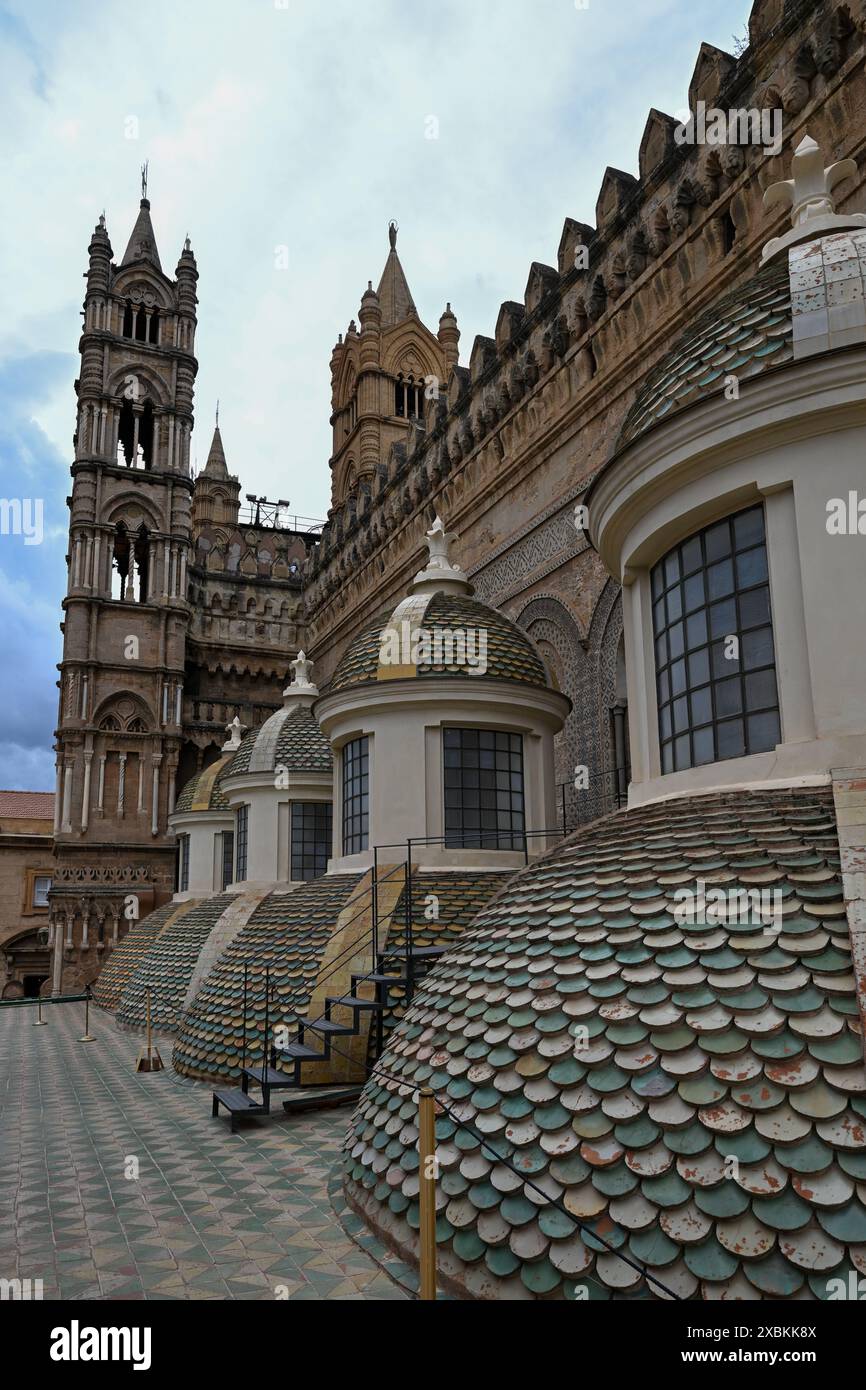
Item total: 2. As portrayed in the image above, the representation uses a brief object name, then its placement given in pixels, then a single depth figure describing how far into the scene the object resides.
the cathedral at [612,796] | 4.44
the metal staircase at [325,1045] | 9.74
